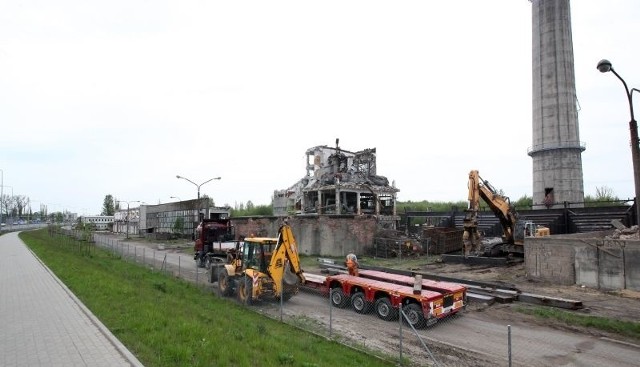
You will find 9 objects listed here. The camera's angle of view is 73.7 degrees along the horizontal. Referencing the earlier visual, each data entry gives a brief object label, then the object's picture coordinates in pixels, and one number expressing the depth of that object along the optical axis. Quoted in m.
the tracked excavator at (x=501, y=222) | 24.09
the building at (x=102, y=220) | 111.18
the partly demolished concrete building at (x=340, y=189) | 47.28
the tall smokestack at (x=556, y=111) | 46.78
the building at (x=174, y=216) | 54.44
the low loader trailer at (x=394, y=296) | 11.76
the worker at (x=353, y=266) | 15.32
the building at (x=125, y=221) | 76.38
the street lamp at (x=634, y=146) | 11.96
